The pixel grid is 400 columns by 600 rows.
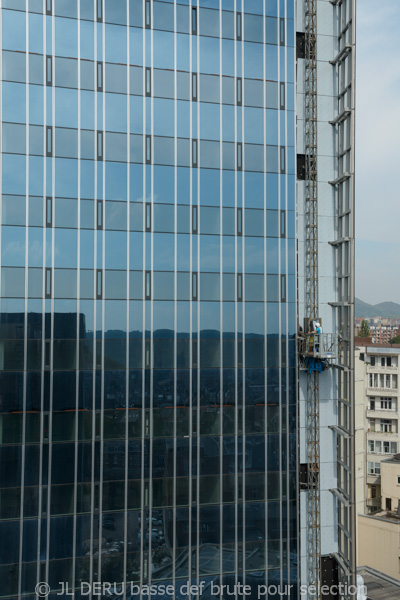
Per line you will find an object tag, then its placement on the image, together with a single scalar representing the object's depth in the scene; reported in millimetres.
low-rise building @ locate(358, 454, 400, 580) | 54594
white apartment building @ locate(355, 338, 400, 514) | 72500
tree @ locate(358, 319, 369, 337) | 156912
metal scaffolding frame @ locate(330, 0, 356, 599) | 28438
